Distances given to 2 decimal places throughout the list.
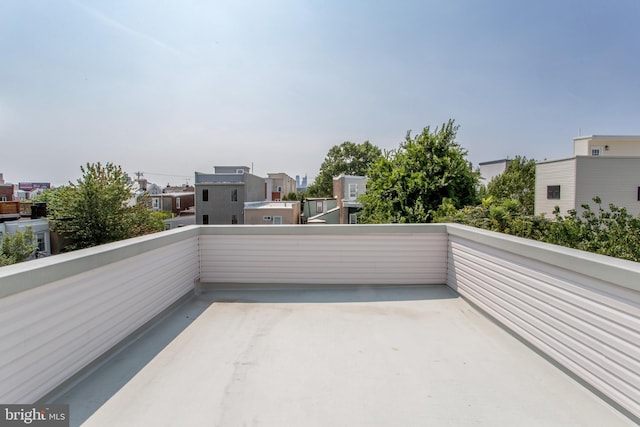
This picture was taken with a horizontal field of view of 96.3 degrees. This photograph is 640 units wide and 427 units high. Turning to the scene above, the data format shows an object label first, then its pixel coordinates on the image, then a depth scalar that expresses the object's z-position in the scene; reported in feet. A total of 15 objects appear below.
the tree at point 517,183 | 64.64
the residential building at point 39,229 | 48.49
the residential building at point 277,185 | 131.64
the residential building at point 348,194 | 70.03
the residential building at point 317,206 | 89.15
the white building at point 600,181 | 40.60
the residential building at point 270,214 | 67.56
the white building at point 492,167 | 89.64
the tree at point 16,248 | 37.09
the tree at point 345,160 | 123.44
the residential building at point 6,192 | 91.80
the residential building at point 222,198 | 85.10
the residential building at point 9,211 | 57.11
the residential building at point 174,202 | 96.99
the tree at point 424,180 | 22.93
